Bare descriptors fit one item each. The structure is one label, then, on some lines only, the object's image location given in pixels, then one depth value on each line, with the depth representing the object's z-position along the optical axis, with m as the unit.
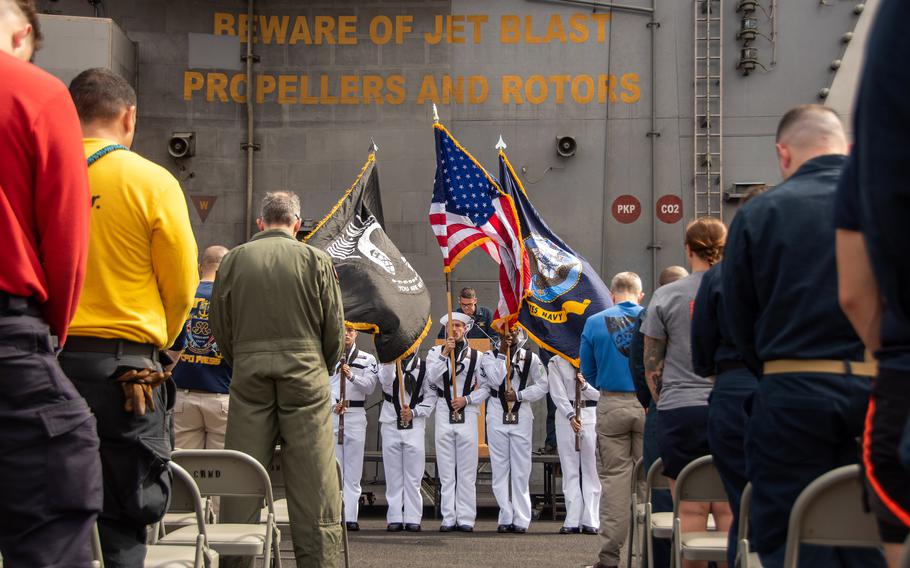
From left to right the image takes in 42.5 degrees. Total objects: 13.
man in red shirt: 2.81
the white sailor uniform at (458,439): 11.76
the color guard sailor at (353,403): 12.38
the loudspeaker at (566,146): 15.32
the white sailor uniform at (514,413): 12.03
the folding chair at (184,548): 4.16
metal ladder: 15.24
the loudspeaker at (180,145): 15.45
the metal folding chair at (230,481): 4.91
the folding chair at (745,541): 4.09
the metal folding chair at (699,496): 5.08
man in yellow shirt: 4.05
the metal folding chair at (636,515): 6.16
